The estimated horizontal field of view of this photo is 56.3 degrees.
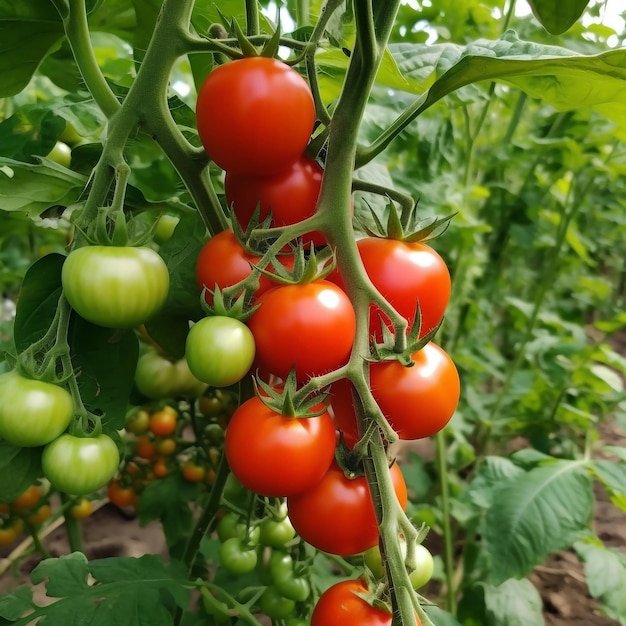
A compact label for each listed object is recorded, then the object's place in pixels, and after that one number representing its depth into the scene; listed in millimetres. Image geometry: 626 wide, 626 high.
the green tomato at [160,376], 756
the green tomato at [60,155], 775
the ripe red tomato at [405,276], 484
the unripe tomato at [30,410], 474
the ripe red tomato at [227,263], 496
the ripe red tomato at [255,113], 452
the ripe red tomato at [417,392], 454
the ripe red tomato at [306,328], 435
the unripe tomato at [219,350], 448
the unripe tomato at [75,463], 508
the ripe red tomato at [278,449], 436
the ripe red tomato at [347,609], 439
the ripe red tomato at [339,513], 453
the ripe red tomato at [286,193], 507
